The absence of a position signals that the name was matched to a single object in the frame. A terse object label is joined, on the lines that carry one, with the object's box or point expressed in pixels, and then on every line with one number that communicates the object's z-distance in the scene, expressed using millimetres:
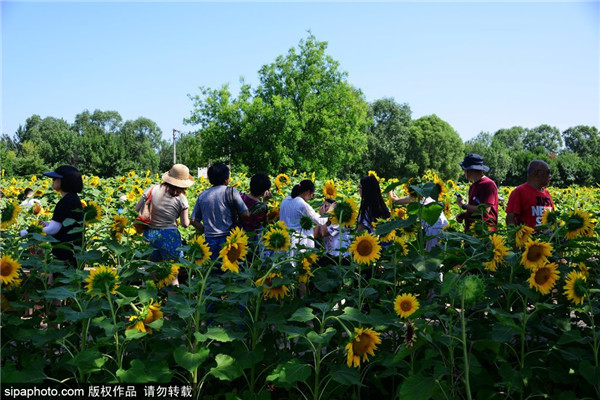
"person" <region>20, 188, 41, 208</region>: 7148
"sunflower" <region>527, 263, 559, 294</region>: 2219
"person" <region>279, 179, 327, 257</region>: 4680
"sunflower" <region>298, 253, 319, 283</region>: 2535
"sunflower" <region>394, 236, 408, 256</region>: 2559
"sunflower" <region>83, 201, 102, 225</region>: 2838
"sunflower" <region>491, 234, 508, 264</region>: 2361
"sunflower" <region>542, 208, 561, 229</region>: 2770
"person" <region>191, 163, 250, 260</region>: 4500
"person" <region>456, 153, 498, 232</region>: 5066
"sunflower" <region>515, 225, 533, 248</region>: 2482
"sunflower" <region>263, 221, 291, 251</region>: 2676
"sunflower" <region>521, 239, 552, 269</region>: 2217
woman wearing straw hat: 4625
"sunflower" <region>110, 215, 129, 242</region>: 3141
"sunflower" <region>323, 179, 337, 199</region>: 4852
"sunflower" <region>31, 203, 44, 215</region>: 6261
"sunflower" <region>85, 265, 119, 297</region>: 2194
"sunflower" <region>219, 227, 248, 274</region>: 2445
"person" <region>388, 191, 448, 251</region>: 4941
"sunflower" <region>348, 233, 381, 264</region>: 2488
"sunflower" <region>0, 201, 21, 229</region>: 2982
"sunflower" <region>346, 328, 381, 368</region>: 2137
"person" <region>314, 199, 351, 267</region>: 4688
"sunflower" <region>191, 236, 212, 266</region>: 2447
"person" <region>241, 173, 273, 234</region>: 4546
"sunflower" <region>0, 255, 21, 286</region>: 2502
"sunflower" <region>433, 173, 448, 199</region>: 3451
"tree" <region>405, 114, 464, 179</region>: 58562
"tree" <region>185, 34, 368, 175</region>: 30328
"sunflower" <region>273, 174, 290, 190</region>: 6434
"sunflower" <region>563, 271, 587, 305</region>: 2202
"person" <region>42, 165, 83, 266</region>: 3896
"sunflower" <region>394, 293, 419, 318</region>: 2229
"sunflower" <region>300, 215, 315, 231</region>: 2962
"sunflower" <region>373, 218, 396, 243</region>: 2729
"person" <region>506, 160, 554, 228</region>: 4648
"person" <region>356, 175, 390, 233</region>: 4258
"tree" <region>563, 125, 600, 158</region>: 104688
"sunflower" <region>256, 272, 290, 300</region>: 2500
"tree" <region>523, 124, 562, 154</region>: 108438
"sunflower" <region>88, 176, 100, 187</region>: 8773
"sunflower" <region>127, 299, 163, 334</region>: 2219
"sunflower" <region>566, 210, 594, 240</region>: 2661
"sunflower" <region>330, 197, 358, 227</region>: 2844
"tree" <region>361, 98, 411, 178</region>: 57875
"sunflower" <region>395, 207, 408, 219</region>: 3402
